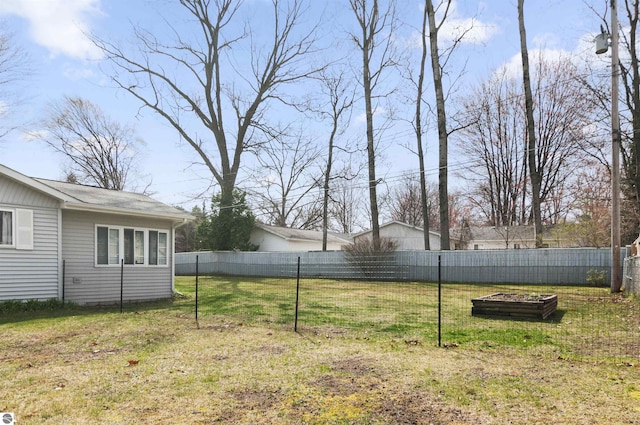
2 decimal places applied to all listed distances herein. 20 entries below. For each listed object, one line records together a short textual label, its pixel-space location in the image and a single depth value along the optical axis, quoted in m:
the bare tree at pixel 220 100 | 27.56
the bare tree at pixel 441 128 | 21.44
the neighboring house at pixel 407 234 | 32.09
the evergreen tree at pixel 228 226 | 27.34
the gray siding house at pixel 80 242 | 10.52
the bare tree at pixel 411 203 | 43.69
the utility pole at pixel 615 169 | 13.36
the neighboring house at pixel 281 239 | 30.41
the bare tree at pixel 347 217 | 46.59
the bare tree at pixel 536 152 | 27.53
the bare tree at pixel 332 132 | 29.77
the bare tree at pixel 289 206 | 30.87
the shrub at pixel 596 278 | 16.00
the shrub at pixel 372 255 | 20.44
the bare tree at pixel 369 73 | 24.89
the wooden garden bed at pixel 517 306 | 8.67
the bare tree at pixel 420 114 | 25.50
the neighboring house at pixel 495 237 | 30.06
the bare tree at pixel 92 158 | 33.31
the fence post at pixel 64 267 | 11.38
